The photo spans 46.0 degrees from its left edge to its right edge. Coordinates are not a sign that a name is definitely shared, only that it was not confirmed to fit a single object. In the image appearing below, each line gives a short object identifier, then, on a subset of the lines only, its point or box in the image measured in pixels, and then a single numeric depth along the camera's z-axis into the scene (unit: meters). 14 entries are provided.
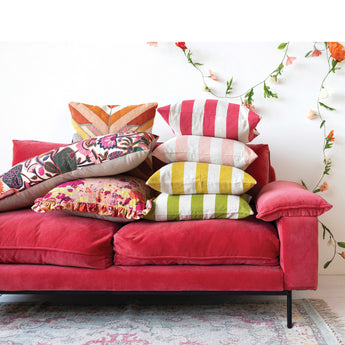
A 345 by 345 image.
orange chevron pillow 2.27
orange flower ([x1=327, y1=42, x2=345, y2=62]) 2.44
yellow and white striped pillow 1.81
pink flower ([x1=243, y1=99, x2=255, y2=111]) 2.56
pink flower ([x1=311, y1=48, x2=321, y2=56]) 2.50
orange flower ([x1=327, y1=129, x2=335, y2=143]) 2.49
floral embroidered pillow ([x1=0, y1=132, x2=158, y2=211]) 1.83
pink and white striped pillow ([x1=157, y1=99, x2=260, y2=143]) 1.94
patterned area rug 1.56
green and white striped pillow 1.76
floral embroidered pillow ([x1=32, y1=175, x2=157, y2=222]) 1.75
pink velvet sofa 1.63
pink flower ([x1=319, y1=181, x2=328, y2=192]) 2.50
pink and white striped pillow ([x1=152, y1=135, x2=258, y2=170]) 1.91
